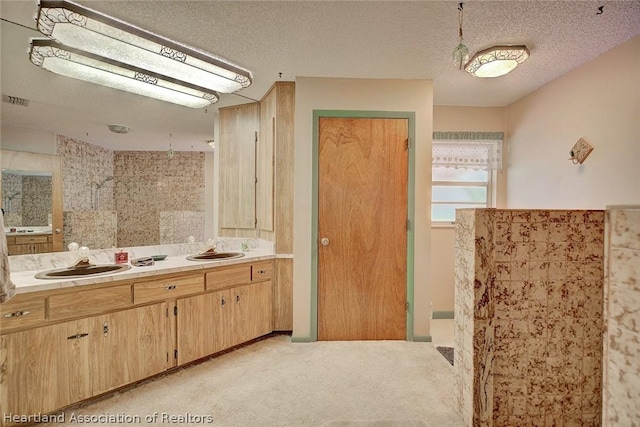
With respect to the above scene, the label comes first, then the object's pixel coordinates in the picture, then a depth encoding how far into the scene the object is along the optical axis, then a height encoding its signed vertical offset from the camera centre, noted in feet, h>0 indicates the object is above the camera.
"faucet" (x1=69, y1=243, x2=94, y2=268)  6.53 -1.26
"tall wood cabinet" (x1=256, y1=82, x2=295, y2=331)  8.86 +0.45
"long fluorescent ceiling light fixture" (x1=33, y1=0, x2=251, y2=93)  5.31 +3.63
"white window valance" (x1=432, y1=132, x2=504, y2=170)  10.65 +2.41
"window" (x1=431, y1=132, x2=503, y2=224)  10.70 +1.65
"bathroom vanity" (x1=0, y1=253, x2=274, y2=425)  5.06 -2.71
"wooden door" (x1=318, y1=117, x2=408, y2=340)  8.57 -0.72
